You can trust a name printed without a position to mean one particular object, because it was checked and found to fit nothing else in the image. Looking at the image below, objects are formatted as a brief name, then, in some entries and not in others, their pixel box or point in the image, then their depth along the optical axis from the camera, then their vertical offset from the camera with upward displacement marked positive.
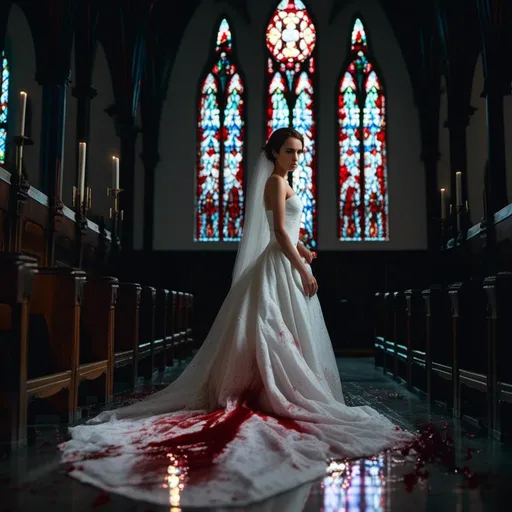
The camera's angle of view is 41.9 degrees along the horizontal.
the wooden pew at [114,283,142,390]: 5.72 -0.09
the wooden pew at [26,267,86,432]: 3.75 -0.10
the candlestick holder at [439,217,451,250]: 10.92 +1.36
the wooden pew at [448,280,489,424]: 4.10 -0.17
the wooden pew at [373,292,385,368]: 8.45 -0.16
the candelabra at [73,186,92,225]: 7.44 +1.25
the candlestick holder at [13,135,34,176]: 5.10 +1.28
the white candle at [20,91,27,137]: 5.11 +1.56
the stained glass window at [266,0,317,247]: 14.10 +5.09
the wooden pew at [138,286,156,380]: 6.58 -0.14
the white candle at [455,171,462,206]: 8.23 +1.62
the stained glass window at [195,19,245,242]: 14.07 +3.51
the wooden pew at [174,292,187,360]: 8.77 -0.19
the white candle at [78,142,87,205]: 6.93 +1.49
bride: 2.29 -0.48
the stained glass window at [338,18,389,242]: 13.84 +3.50
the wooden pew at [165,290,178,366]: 8.03 -0.21
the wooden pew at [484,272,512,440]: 3.40 -0.16
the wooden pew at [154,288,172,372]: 7.33 -0.12
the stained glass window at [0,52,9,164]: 11.71 +3.64
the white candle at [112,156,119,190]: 7.18 +1.52
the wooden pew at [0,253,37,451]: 2.95 -0.18
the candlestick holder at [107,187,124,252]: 7.64 +1.24
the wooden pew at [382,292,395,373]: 7.49 -0.13
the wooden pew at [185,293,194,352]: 10.11 -0.05
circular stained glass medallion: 14.48 +6.11
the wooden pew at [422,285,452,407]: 4.76 -0.16
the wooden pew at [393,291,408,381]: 6.74 -0.16
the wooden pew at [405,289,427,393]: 5.79 -0.17
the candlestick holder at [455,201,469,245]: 8.97 +1.37
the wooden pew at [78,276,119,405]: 4.61 -0.08
